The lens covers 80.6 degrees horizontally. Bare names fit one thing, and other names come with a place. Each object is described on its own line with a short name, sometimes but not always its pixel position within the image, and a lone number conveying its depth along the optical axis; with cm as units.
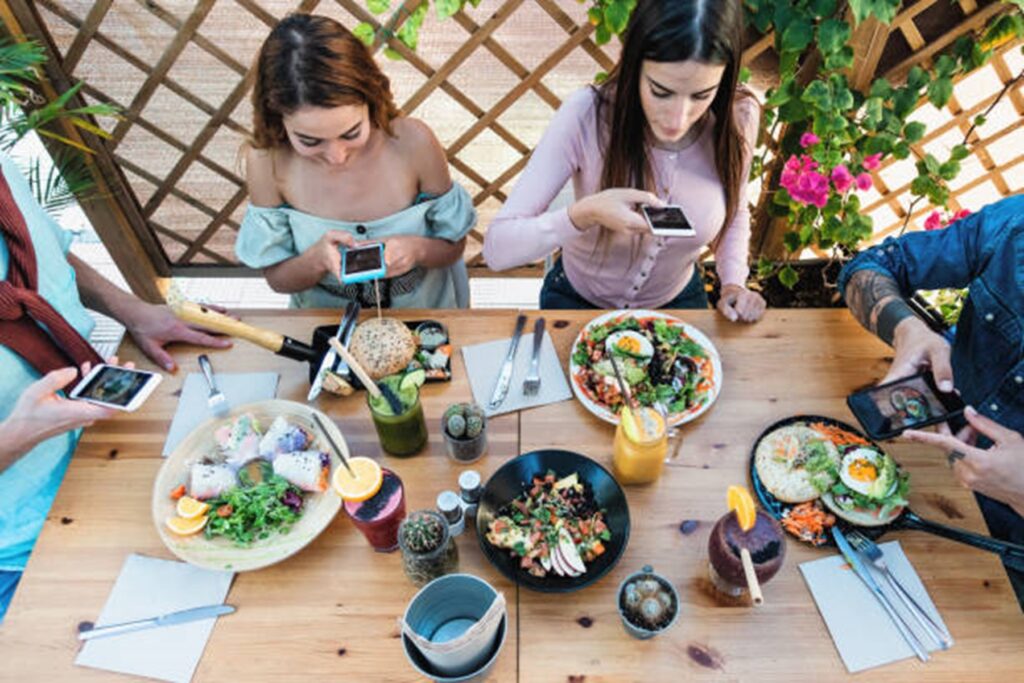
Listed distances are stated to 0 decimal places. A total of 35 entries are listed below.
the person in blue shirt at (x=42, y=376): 106
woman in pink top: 118
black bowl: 97
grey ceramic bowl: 84
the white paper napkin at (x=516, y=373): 123
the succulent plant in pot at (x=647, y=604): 91
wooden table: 92
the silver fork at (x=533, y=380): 124
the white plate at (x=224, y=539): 99
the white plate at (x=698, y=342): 117
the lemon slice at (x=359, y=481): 93
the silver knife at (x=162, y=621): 94
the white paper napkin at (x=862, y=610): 92
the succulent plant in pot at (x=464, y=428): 109
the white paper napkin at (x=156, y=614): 92
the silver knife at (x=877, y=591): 92
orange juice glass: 101
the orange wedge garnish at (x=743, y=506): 85
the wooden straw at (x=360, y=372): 101
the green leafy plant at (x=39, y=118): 172
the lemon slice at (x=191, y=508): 102
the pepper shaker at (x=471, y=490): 103
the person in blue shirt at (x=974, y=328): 97
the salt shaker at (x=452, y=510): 99
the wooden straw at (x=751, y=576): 80
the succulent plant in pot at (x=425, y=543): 91
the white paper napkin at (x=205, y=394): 119
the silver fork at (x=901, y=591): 93
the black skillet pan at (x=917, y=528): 97
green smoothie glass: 105
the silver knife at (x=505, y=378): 122
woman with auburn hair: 129
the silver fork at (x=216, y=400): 118
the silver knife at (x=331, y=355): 122
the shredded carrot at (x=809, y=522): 102
